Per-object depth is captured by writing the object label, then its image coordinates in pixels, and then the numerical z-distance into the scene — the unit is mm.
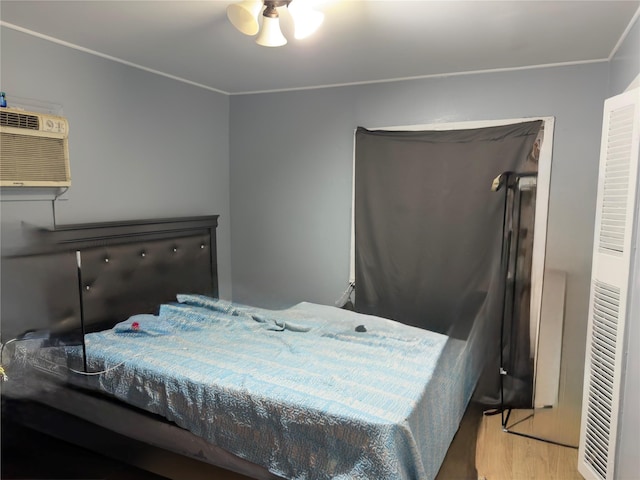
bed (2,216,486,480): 1436
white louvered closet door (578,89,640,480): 1626
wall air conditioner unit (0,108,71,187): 1799
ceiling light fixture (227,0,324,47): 1487
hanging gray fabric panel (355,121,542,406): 2453
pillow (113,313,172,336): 2199
